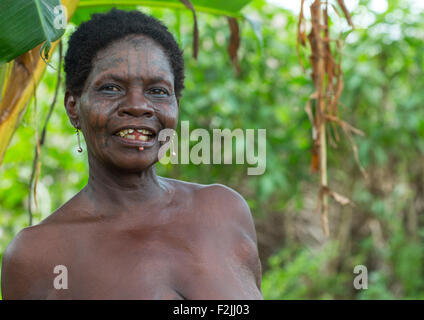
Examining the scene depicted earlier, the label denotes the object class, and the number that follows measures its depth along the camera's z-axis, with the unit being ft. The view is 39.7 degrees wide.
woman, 4.62
